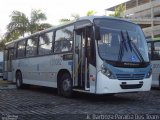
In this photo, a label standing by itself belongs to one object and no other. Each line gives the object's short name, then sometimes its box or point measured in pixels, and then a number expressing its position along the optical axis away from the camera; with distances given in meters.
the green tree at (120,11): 23.73
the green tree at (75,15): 22.95
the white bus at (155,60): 9.61
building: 31.57
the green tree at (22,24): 24.27
